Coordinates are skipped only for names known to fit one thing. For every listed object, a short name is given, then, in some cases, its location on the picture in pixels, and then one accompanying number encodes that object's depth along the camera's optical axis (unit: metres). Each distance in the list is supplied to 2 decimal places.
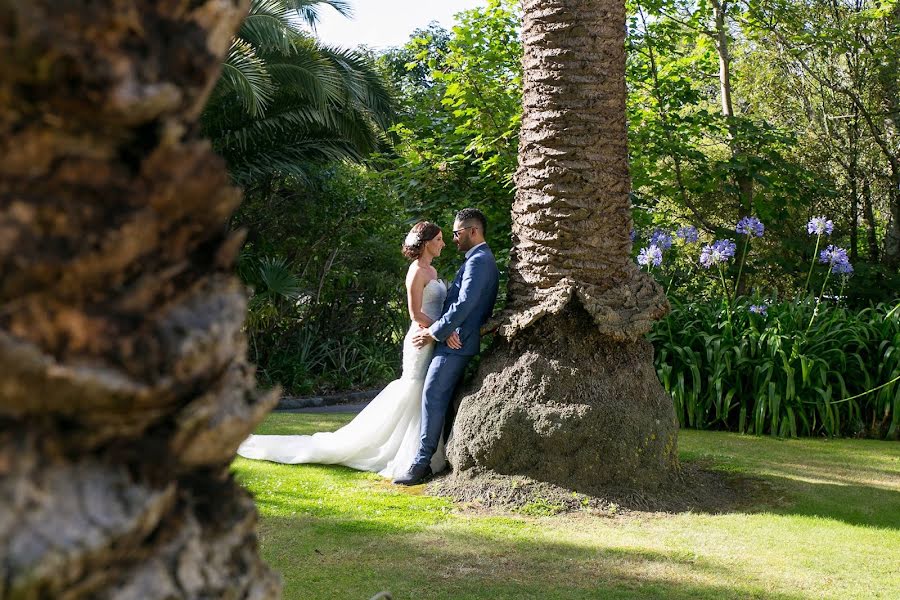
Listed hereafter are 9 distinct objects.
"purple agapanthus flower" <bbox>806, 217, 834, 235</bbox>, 10.45
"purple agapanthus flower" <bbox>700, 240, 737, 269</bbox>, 10.53
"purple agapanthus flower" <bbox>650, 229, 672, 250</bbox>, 10.65
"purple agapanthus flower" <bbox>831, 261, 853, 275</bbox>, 10.69
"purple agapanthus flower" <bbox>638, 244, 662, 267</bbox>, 10.27
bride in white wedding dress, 7.58
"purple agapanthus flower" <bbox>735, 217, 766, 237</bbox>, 10.85
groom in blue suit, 7.01
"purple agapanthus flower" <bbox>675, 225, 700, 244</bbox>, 10.83
